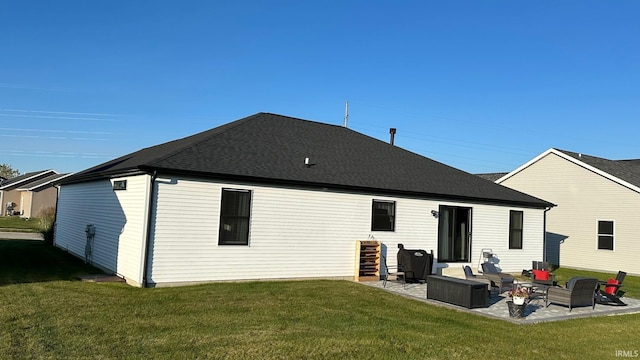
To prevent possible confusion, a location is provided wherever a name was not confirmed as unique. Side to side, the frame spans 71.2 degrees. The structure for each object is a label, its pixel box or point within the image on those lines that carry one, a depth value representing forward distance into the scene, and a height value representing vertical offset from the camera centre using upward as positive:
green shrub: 21.95 -1.73
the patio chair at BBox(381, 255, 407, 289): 13.25 -1.91
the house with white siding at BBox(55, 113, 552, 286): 11.20 -0.03
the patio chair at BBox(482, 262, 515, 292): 12.62 -1.73
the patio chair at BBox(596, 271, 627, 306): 11.63 -1.82
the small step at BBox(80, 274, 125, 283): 11.30 -2.06
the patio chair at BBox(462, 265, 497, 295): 12.71 -1.70
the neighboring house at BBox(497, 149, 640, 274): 20.24 +0.74
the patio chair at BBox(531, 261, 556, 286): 12.96 -1.75
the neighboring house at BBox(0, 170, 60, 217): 42.75 -0.08
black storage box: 10.21 -1.77
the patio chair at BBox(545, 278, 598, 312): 10.58 -1.71
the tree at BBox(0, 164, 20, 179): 98.38 +4.88
